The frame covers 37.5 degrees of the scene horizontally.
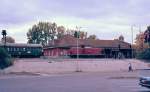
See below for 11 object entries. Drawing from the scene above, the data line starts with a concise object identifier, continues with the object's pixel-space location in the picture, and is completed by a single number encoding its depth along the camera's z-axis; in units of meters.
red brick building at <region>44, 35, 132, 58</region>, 59.89
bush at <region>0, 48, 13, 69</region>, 37.81
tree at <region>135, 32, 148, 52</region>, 60.99
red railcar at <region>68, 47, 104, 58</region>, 54.73
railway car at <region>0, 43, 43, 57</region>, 47.96
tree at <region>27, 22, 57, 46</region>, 84.30
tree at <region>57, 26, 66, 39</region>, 85.64
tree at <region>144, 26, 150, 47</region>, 58.74
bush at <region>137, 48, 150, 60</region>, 51.05
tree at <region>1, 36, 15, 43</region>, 88.03
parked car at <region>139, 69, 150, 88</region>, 11.92
